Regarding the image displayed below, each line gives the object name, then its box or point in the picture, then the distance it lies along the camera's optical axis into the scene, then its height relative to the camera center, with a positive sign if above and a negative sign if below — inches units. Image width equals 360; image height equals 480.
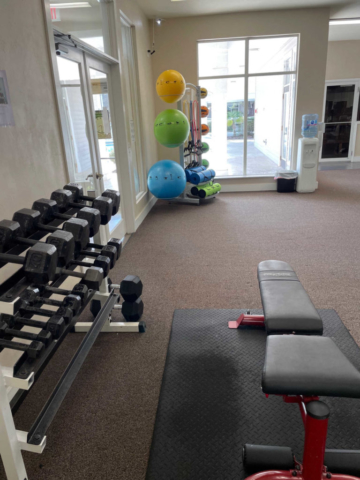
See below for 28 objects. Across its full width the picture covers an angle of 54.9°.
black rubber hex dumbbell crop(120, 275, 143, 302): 97.8 -43.5
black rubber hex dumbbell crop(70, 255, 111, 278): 68.2 -25.5
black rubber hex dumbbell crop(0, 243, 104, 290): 48.6 -17.9
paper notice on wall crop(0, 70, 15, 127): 73.7 +5.2
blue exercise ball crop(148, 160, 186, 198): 204.4 -31.3
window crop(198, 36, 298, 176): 256.2 +14.4
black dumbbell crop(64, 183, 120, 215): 77.5 -14.7
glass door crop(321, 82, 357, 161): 366.3 -6.1
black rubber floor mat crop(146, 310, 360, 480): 60.7 -55.9
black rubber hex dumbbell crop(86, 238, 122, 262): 74.6 -25.0
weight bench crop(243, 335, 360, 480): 45.5 -34.1
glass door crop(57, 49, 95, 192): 118.8 +4.1
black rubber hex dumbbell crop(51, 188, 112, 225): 71.5 -15.1
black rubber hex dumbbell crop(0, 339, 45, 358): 50.0 -30.0
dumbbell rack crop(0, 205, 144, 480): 49.6 -39.7
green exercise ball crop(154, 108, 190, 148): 195.0 -2.1
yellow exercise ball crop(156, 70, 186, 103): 194.4 +20.0
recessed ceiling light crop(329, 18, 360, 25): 260.7 +68.8
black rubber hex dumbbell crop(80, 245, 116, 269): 69.1 -24.6
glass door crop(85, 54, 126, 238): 139.3 -1.3
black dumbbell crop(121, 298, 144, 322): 99.5 -50.5
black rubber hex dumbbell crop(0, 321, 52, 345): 51.5 -29.3
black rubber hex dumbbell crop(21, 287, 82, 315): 54.5 -27.0
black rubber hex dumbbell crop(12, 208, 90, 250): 59.1 -16.0
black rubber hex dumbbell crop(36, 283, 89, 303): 59.4 -27.0
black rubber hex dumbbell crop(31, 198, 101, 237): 64.9 -15.5
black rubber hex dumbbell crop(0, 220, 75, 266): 52.9 -16.5
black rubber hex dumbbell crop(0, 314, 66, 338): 53.2 -28.3
